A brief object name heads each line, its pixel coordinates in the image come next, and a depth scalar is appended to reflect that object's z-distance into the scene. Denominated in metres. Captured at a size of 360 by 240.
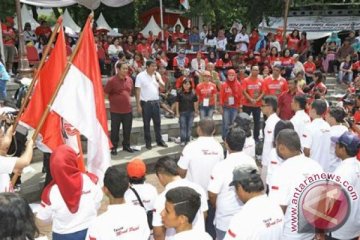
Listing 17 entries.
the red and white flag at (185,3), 18.25
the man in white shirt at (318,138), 6.21
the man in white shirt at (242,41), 18.26
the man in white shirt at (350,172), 4.16
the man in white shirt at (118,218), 3.31
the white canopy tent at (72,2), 10.88
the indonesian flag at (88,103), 5.48
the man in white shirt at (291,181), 3.88
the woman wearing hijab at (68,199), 3.75
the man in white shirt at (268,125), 6.68
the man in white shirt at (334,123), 5.98
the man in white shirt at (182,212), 2.93
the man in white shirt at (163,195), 3.82
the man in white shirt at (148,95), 9.64
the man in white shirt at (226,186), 4.39
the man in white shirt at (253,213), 3.19
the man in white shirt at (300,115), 7.04
